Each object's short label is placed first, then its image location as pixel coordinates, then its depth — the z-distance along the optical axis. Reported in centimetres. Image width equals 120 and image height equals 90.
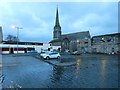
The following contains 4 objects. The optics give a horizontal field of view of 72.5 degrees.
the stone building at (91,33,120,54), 3708
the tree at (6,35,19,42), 5068
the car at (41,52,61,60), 1910
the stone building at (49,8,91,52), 4669
